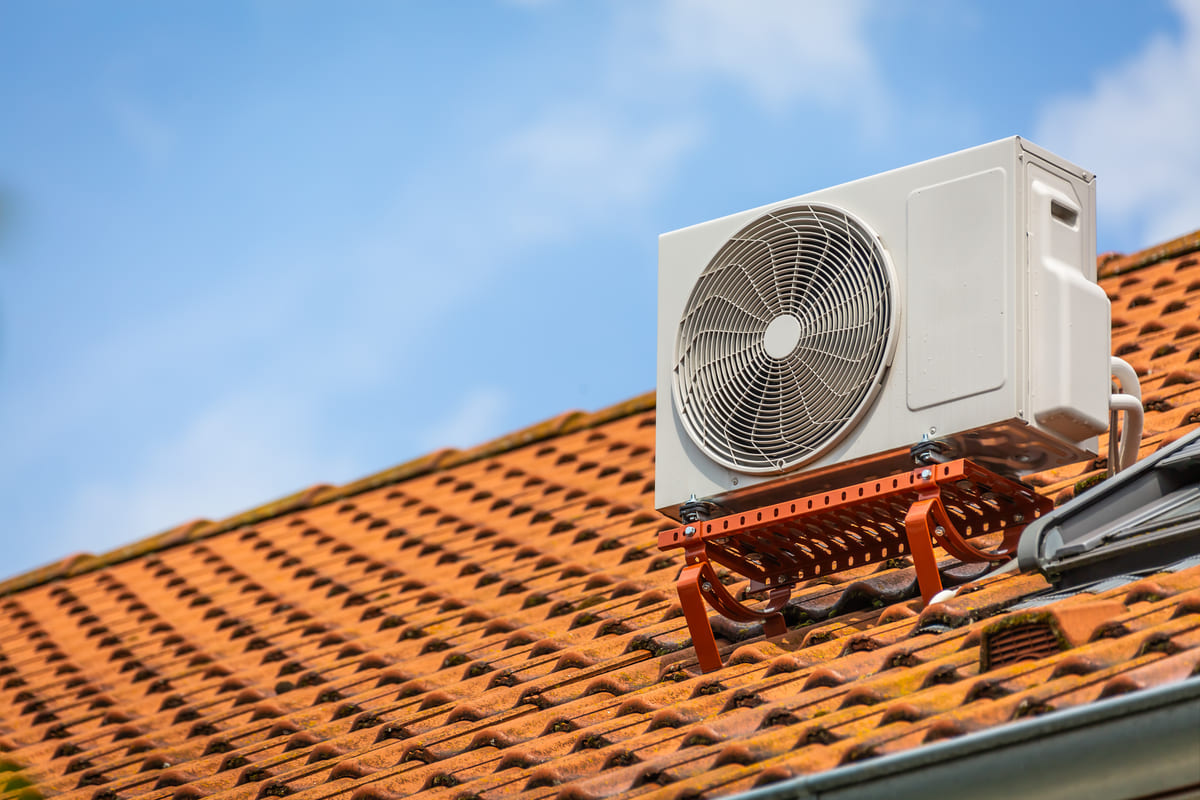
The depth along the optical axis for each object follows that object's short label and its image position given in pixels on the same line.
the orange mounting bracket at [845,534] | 7.91
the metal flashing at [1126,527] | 7.37
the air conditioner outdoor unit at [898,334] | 7.71
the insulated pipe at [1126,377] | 8.61
